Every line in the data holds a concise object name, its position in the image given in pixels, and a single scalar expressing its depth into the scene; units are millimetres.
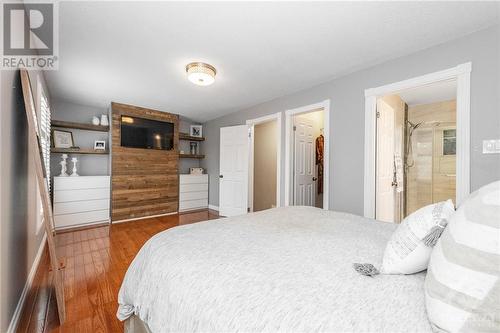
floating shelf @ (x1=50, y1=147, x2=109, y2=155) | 3649
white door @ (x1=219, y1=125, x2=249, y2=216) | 4402
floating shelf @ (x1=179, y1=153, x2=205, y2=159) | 5193
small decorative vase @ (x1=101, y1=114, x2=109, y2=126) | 4222
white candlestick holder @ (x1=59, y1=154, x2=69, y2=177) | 3732
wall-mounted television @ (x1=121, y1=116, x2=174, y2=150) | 4195
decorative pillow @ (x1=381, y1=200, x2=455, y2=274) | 785
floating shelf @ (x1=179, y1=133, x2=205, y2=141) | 5211
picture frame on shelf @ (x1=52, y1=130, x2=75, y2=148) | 3778
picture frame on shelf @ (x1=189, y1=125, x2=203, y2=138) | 5684
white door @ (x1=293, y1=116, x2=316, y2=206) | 3682
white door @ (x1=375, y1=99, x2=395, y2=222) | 2652
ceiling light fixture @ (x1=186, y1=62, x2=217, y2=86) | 2500
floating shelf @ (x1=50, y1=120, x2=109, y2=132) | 3729
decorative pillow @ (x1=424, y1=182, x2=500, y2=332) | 505
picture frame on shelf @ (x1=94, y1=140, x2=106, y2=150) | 4208
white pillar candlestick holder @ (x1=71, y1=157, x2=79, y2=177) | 3840
